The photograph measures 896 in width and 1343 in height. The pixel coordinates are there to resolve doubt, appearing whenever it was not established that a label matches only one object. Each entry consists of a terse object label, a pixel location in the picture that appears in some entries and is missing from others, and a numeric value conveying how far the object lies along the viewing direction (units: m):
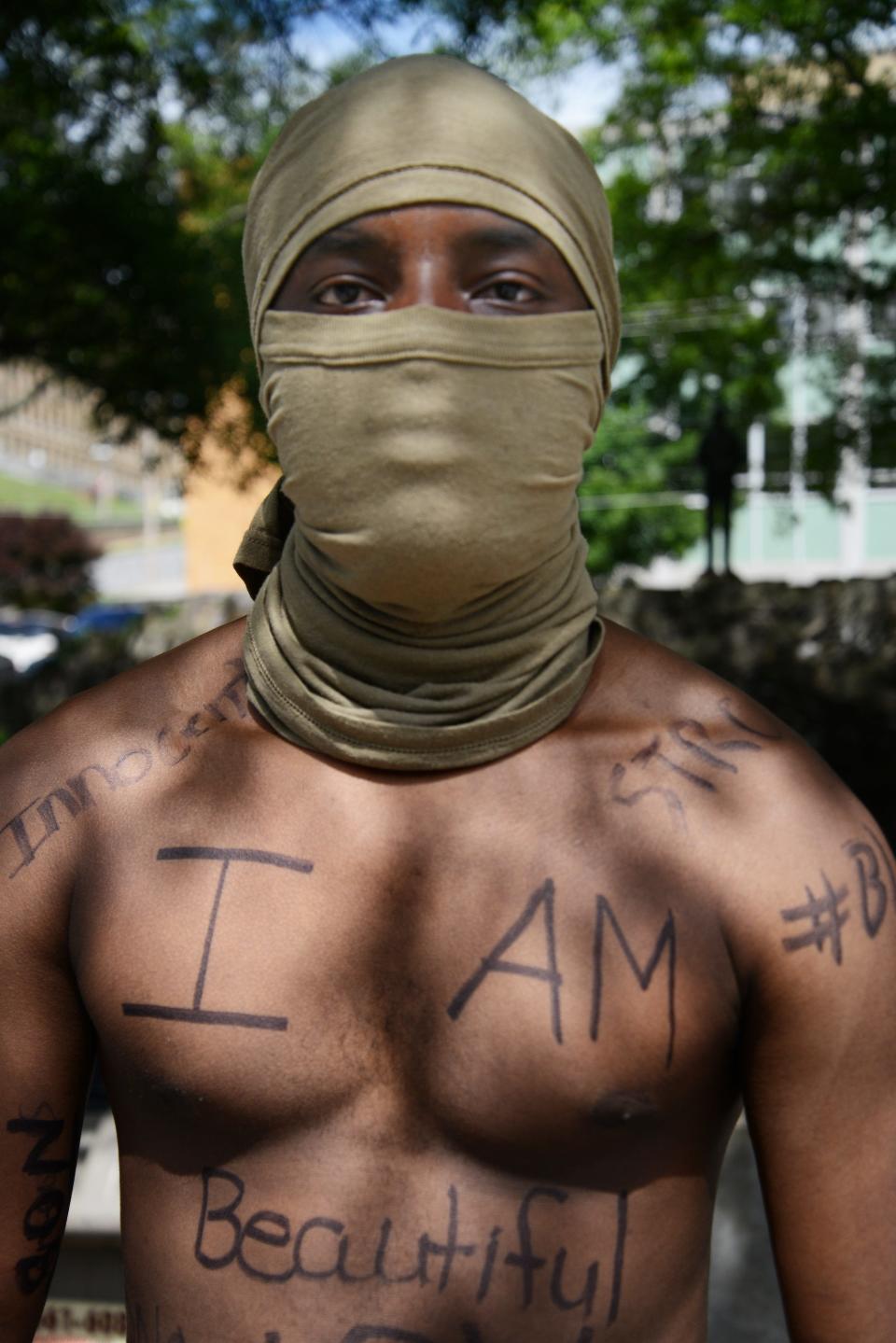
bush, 31.71
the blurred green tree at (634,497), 21.56
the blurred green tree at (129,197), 6.17
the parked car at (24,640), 22.69
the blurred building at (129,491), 10.12
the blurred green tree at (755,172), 6.23
